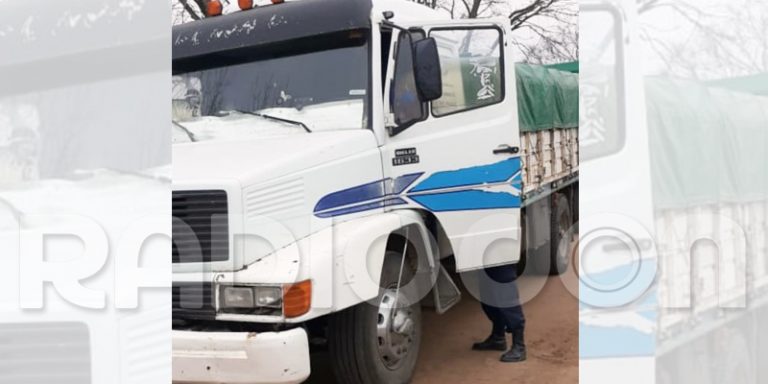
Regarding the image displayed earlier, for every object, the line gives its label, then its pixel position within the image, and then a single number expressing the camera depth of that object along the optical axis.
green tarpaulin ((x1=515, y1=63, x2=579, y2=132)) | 6.04
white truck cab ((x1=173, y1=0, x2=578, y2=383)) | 3.28
